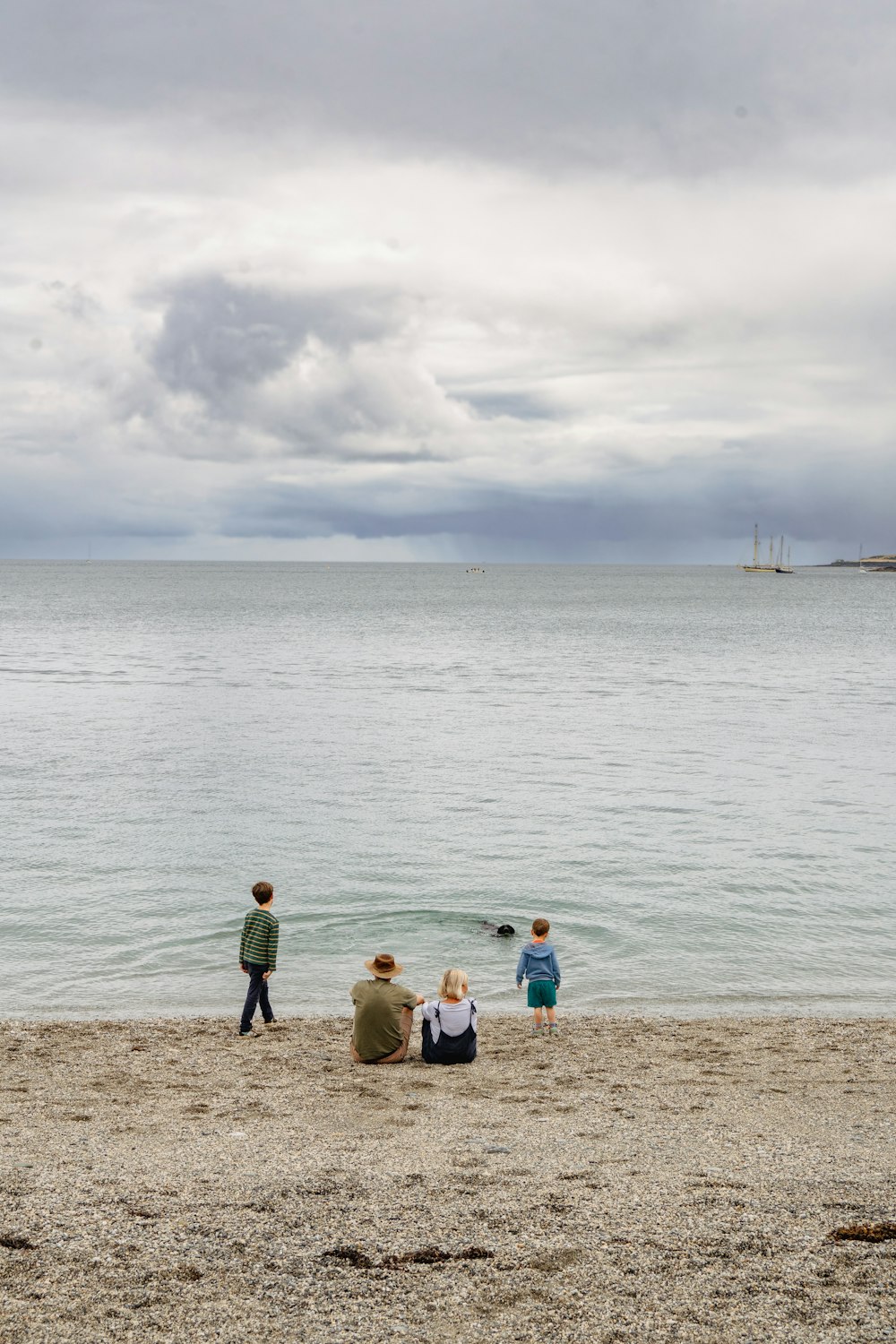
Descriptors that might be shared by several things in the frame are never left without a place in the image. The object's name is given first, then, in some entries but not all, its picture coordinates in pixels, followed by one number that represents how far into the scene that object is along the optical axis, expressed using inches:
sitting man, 510.3
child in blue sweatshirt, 559.2
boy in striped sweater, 533.0
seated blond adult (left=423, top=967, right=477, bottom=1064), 510.0
